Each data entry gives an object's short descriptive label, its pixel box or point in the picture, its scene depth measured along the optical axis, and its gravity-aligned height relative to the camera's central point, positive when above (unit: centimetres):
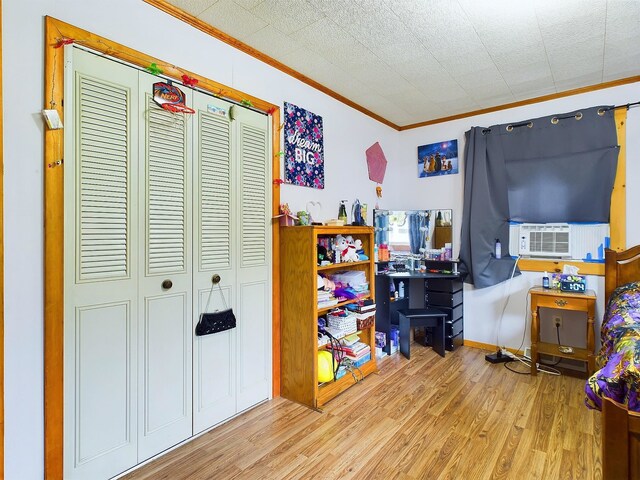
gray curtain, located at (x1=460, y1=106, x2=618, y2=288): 281 +56
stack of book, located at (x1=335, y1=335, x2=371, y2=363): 267 -89
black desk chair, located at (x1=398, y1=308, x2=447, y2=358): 318 -80
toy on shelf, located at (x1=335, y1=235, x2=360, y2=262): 265 -8
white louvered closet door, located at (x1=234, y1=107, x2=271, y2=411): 221 -12
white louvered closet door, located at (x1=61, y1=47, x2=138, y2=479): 149 -13
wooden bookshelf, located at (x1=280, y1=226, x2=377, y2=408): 226 -55
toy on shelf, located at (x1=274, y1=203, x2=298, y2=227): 243 +16
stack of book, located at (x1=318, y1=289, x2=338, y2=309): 241 -44
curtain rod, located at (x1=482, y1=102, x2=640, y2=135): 270 +107
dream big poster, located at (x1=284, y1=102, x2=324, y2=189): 254 +73
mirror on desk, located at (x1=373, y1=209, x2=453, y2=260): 363 +10
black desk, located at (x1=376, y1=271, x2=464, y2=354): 318 -61
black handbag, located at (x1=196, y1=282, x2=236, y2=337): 197 -49
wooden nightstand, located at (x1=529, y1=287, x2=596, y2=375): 259 -59
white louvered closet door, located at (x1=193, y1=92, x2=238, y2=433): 197 -6
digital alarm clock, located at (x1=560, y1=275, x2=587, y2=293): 272 -37
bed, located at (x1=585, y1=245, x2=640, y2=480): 112 -57
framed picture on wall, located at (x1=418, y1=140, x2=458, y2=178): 361 +89
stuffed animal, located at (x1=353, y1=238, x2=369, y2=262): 280 -10
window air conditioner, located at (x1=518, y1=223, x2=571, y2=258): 297 -1
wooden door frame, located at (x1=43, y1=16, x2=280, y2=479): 141 -4
